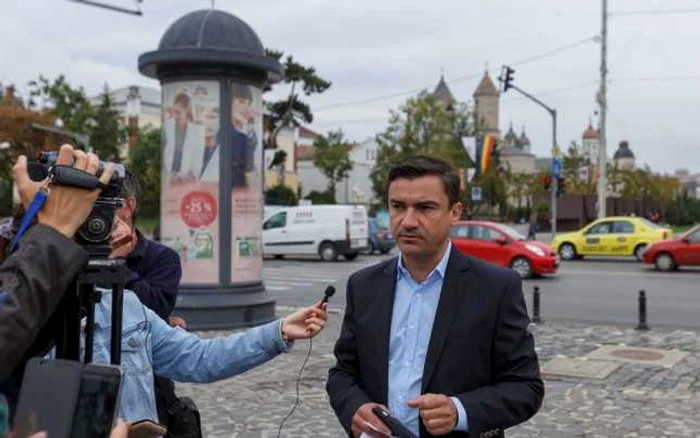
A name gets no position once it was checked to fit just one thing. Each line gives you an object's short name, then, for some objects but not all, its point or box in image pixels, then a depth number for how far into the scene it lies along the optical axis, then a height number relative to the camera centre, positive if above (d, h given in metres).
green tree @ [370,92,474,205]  57.00 +6.35
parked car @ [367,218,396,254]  31.03 -1.06
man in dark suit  2.64 -0.42
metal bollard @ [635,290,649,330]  11.85 -1.48
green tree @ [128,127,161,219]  56.31 +4.70
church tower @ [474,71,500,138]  139.12 +20.44
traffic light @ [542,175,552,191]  35.97 +1.51
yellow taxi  25.55 -0.76
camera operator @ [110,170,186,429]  3.62 -0.28
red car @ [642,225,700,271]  22.19 -1.03
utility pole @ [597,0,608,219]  34.00 +5.39
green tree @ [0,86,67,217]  44.41 +4.82
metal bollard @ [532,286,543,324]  12.46 -1.48
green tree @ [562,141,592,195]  71.31 +4.29
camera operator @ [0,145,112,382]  1.56 -0.11
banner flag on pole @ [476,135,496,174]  37.19 +2.96
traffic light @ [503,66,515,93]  31.78 +5.46
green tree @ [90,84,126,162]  54.41 +5.77
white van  27.12 -0.60
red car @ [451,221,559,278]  20.44 -0.86
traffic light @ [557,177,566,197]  37.69 +1.39
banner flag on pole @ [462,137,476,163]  36.59 +3.29
